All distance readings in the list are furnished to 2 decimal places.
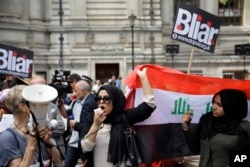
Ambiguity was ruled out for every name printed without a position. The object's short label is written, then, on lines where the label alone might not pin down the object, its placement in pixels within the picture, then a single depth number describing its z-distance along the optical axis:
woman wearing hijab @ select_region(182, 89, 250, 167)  5.49
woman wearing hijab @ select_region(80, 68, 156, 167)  5.60
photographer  7.59
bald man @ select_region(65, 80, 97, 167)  8.48
